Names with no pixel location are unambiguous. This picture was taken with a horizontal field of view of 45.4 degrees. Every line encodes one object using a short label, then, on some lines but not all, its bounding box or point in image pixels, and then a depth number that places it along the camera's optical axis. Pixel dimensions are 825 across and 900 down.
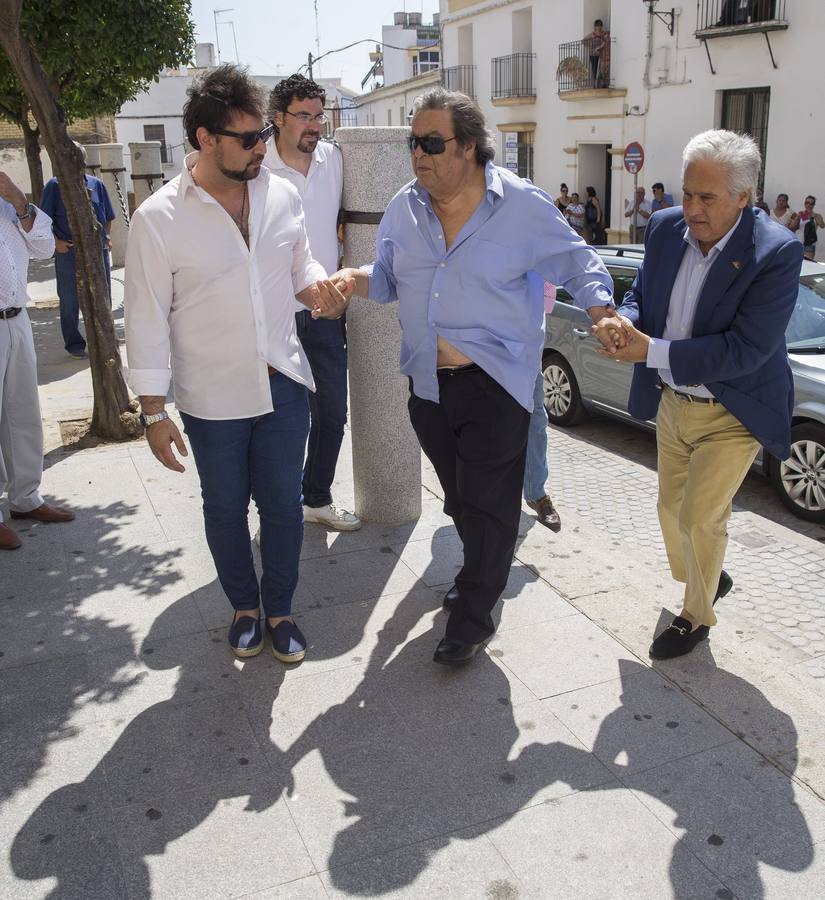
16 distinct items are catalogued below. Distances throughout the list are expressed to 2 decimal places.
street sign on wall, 22.38
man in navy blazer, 3.38
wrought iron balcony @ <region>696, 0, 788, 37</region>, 18.58
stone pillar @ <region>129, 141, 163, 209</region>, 18.45
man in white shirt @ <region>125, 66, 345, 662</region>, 3.32
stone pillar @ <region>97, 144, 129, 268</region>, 18.52
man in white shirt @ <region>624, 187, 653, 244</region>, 21.50
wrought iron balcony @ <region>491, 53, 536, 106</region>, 27.91
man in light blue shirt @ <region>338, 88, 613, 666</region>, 3.48
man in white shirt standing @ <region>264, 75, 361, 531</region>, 4.51
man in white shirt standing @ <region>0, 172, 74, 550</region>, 4.97
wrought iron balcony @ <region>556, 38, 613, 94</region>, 24.09
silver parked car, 5.99
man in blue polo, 9.32
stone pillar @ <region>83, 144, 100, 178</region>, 17.55
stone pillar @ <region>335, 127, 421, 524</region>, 4.71
